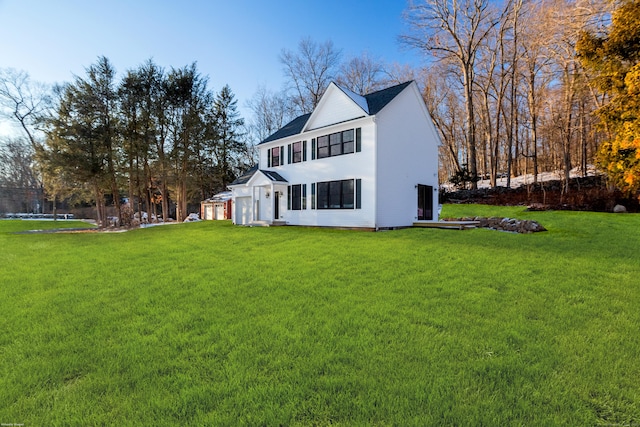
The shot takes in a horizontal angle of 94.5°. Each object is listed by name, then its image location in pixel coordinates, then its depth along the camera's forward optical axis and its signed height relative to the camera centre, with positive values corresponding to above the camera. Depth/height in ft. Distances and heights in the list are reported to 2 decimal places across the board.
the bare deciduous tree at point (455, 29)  78.02 +48.54
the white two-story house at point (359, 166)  41.86 +6.97
